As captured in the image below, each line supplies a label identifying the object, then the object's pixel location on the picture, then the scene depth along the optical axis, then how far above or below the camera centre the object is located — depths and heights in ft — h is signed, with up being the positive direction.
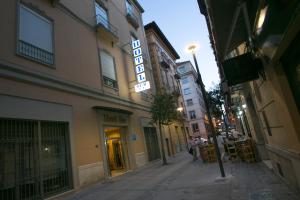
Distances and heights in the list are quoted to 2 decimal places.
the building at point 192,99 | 180.08 +35.66
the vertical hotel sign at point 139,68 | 54.46 +20.83
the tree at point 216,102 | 124.67 +19.64
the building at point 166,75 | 80.96 +29.67
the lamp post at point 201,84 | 29.32 +7.95
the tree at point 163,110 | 55.16 +9.12
